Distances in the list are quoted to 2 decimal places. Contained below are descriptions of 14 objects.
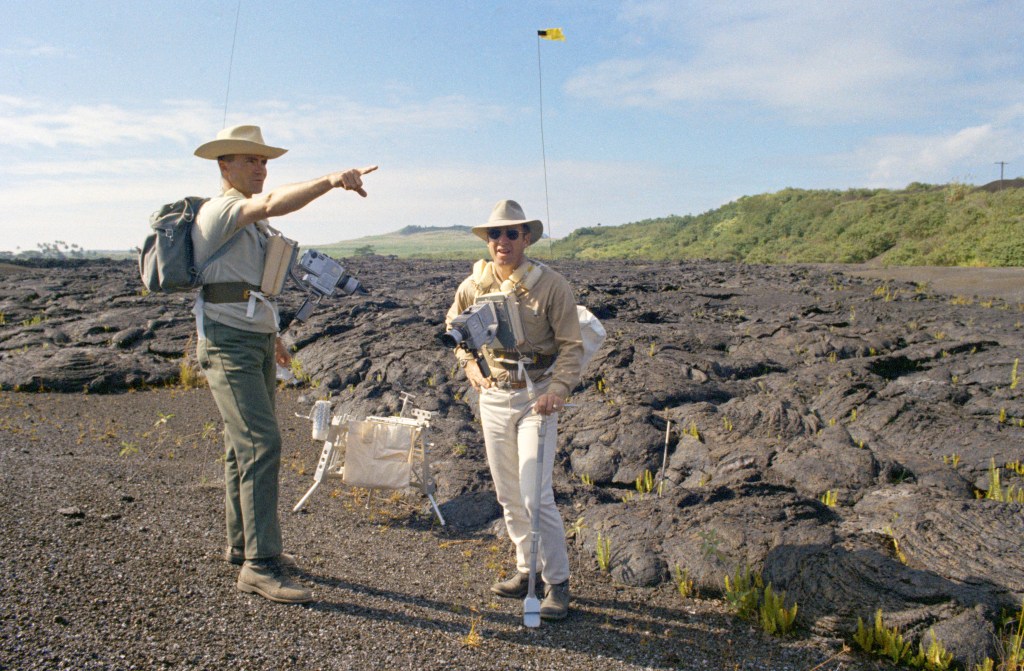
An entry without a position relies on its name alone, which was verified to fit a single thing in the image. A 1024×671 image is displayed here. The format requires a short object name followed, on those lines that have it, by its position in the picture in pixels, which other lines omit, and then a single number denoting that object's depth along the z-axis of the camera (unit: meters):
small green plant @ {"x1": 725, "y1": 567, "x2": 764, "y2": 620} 4.63
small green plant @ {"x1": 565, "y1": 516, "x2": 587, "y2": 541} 5.91
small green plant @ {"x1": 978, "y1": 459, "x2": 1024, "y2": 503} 6.11
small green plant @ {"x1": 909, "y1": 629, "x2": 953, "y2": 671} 3.99
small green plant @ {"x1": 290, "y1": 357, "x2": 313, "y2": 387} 12.17
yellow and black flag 5.28
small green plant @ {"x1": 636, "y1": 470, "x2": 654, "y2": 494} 7.04
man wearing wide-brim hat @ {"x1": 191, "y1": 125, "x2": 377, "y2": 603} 4.34
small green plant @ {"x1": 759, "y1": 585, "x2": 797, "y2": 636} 4.40
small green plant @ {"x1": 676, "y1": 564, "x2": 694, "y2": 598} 4.98
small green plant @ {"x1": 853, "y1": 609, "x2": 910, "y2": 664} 4.11
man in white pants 4.27
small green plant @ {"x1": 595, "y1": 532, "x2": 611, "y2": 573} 5.41
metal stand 6.45
